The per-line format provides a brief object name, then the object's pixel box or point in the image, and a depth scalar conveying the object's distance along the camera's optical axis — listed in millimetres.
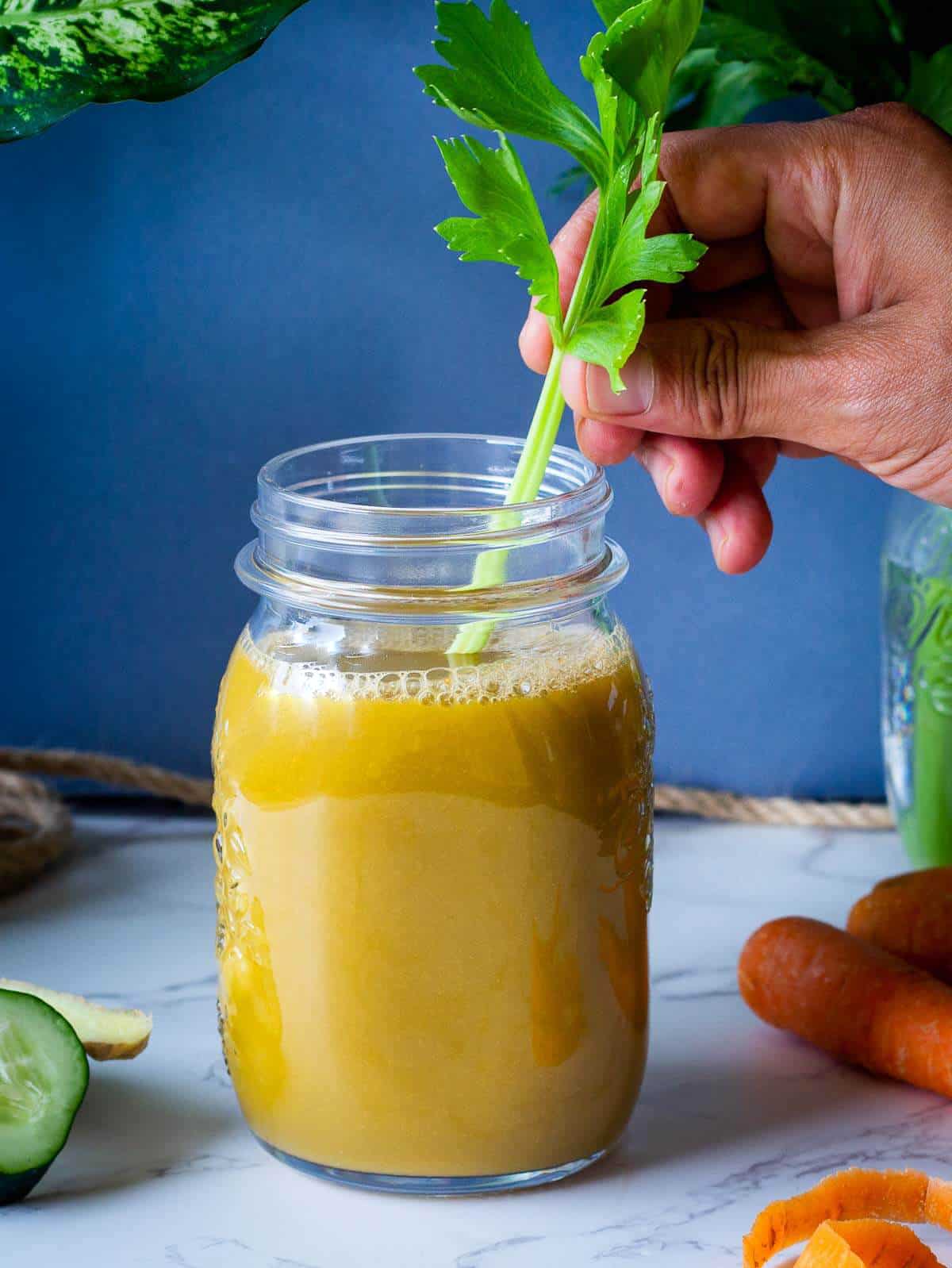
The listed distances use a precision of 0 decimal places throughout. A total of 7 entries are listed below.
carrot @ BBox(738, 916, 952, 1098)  880
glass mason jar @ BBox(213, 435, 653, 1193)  714
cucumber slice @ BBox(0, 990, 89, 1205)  744
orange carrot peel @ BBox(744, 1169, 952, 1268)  681
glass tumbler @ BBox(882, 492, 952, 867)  1058
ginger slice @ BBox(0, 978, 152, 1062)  854
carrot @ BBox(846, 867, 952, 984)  982
